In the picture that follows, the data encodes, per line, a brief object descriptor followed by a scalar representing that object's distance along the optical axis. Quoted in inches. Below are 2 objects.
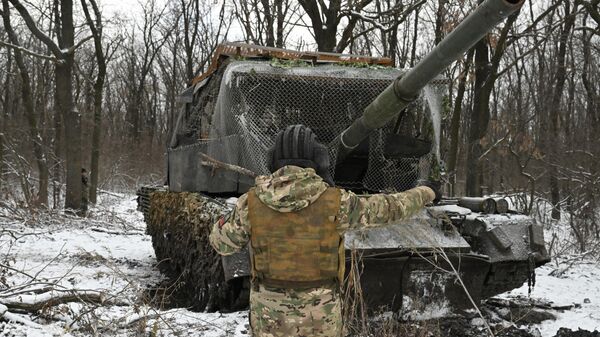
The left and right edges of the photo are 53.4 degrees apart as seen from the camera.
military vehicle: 181.3
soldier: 103.7
